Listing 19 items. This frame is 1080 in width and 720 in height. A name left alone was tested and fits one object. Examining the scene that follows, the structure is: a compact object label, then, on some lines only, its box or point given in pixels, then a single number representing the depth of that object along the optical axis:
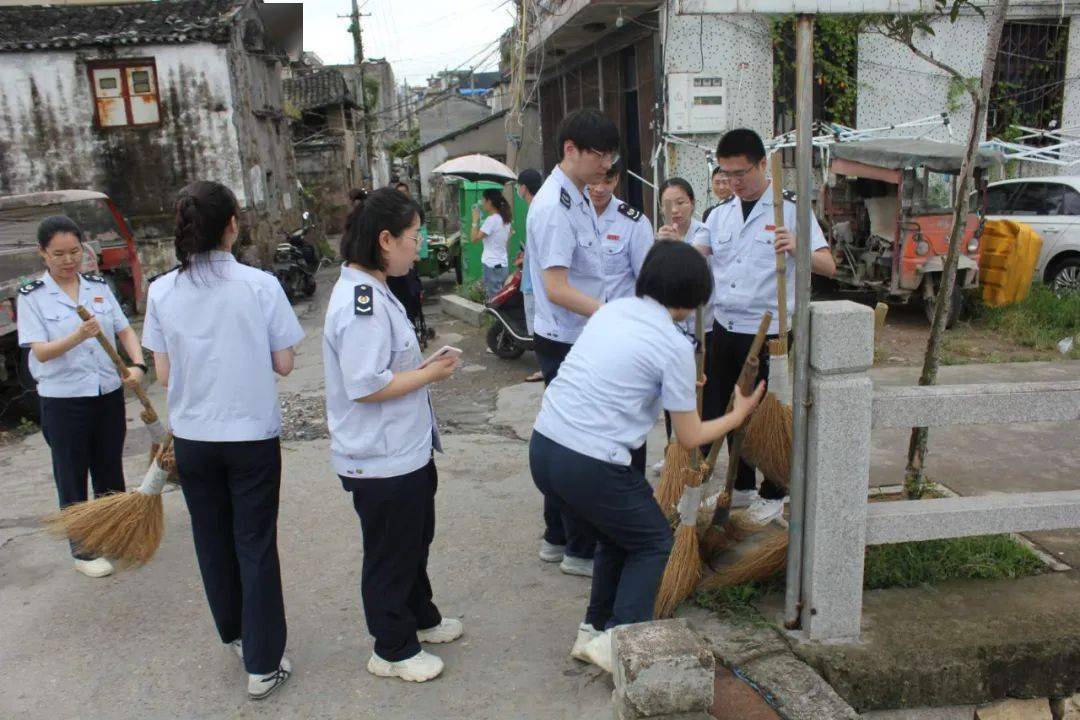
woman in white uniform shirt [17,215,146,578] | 3.79
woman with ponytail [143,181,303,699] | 2.75
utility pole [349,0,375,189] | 31.19
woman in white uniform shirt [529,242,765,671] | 2.52
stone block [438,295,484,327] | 10.16
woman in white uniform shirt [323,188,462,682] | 2.62
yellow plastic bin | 8.96
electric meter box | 9.37
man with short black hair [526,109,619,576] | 3.28
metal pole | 2.66
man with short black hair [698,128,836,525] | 3.61
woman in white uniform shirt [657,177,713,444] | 4.62
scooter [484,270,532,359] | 7.76
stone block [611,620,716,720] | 2.44
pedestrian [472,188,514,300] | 9.38
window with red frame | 15.48
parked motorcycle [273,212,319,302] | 13.50
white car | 9.38
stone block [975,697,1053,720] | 3.04
